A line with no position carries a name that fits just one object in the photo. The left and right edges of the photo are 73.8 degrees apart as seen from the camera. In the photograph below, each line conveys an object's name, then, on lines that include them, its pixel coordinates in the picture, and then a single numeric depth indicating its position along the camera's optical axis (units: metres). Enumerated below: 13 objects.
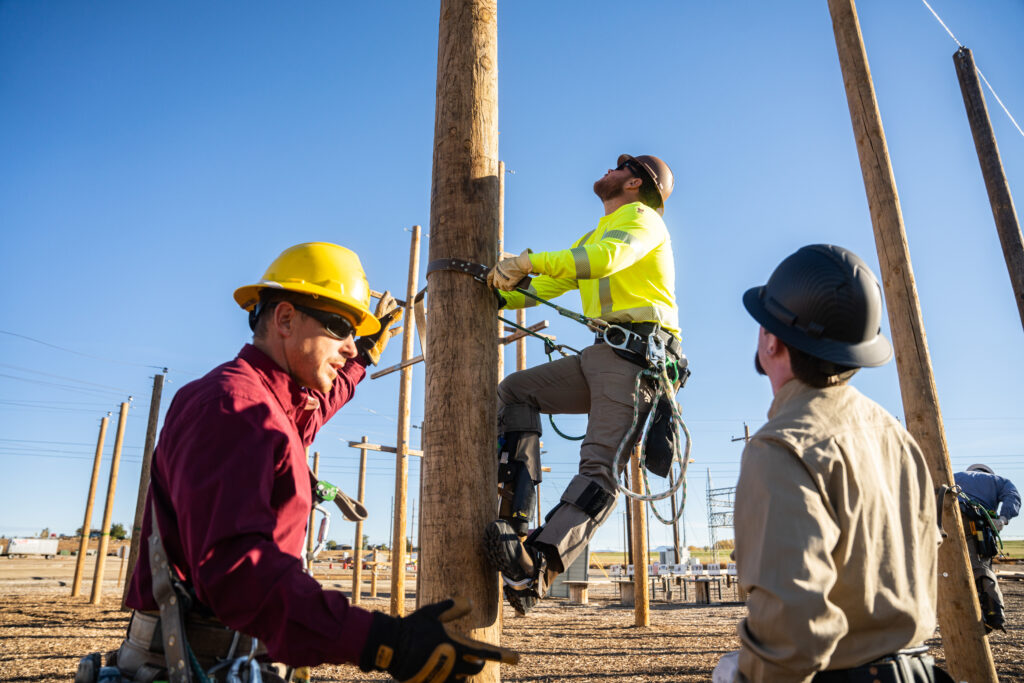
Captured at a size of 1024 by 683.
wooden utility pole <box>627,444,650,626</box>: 11.55
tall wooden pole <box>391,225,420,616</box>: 10.74
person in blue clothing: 6.68
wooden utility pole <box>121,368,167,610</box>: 14.44
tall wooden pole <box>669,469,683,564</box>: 29.15
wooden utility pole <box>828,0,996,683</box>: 5.03
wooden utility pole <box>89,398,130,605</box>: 15.61
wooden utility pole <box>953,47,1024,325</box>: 8.91
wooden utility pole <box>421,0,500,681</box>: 2.54
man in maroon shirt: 1.55
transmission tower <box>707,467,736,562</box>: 36.31
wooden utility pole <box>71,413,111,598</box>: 17.20
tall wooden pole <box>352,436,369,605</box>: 15.21
